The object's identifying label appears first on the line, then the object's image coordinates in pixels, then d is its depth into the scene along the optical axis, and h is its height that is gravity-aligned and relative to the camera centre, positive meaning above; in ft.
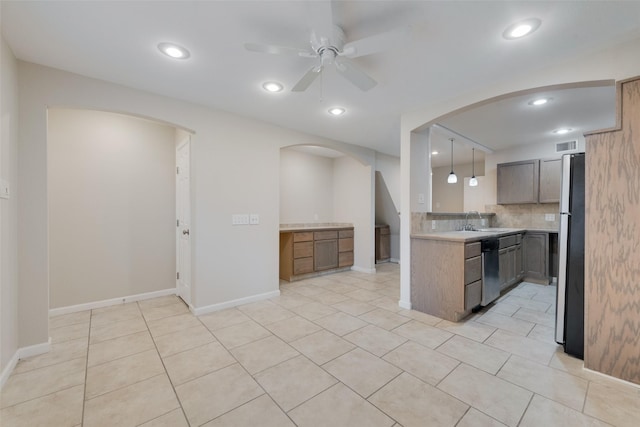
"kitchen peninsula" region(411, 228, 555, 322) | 9.43 -2.42
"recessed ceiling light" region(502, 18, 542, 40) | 5.72 +4.06
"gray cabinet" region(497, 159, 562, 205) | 15.11 +1.69
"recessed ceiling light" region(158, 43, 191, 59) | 6.59 +4.08
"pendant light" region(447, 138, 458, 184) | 17.04 +2.04
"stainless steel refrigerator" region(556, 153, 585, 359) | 7.11 -1.28
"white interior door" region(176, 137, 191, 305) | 11.16 -0.60
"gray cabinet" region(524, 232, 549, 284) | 14.64 -2.66
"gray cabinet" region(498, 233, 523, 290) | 12.21 -2.49
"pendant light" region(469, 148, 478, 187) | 17.25 +3.66
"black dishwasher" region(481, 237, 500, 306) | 10.39 -2.52
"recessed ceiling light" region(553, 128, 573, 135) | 13.43 +4.09
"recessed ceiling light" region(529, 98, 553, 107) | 9.92 +4.14
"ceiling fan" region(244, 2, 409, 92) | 5.28 +3.50
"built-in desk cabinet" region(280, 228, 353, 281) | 15.42 -2.65
